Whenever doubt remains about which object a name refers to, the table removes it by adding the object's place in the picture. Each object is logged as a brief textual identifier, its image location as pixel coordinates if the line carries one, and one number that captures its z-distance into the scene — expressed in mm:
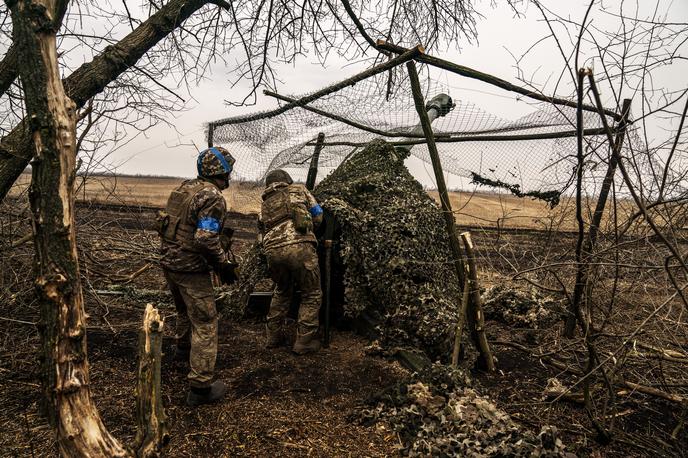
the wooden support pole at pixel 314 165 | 6195
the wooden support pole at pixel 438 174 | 3838
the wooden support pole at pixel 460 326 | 3893
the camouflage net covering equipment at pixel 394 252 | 4719
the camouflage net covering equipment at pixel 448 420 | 3049
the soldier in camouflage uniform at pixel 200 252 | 3914
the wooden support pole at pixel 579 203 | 2312
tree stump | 2133
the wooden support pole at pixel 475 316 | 4012
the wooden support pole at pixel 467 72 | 3710
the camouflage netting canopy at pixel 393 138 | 4605
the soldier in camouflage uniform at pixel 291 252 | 4965
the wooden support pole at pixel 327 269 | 5234
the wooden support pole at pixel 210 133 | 6651
